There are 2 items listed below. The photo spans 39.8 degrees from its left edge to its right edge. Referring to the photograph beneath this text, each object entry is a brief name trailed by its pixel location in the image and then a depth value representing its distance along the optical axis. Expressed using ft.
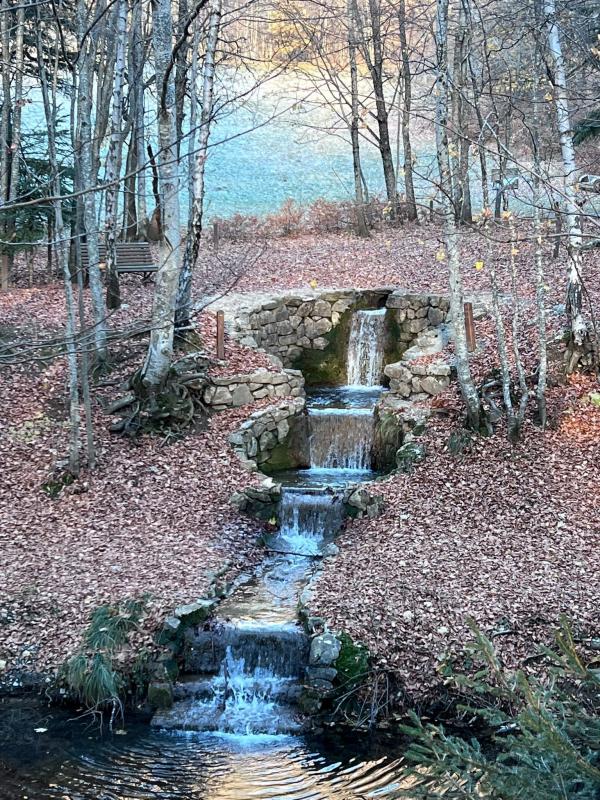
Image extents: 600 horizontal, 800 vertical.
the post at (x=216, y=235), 63.05
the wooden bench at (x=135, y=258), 50.11
